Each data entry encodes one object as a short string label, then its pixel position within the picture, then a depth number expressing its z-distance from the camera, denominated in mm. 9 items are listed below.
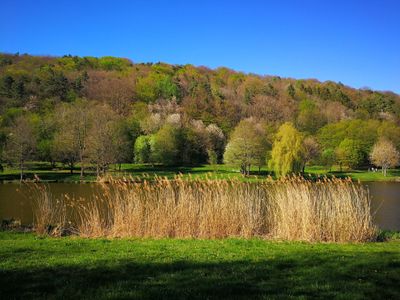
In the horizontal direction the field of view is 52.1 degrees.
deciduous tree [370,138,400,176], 70512
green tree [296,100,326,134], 102875
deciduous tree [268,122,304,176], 55225
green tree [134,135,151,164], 69625
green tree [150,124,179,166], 68125
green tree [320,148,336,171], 71606
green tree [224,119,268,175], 62375
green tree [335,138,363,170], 74125
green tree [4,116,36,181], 48531
